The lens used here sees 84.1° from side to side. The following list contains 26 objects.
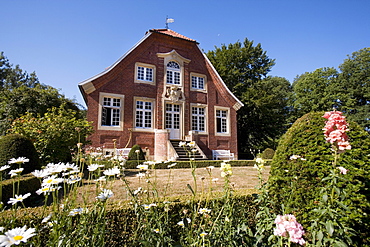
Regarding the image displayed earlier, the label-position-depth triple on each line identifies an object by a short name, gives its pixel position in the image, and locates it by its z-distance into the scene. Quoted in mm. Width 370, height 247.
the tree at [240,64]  25797
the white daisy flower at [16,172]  1438
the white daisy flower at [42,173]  1442
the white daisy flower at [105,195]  1444
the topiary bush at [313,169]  2127
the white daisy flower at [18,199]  1248
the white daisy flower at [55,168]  1467
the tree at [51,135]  7496
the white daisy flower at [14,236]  947
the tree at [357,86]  25859
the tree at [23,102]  15625
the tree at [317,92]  26875
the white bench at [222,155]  15959
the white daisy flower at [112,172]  1648
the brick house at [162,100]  13492
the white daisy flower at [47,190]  1402
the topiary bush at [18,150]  5406
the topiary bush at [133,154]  11195
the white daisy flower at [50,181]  1430
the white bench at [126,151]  12775
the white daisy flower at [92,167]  1703
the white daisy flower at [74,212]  1456
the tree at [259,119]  24375
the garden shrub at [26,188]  4070
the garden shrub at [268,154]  16155
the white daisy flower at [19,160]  1518
